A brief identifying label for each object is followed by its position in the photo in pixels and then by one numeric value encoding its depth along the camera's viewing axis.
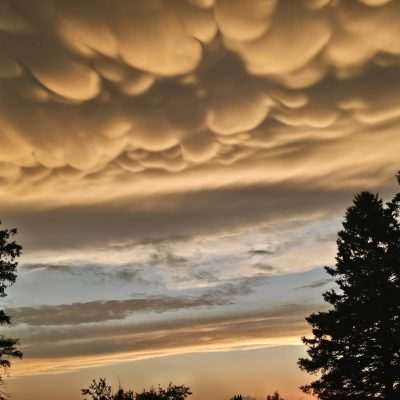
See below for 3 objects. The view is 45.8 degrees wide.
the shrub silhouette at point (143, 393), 21.25
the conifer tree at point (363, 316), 23.73
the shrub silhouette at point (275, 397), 32.99
